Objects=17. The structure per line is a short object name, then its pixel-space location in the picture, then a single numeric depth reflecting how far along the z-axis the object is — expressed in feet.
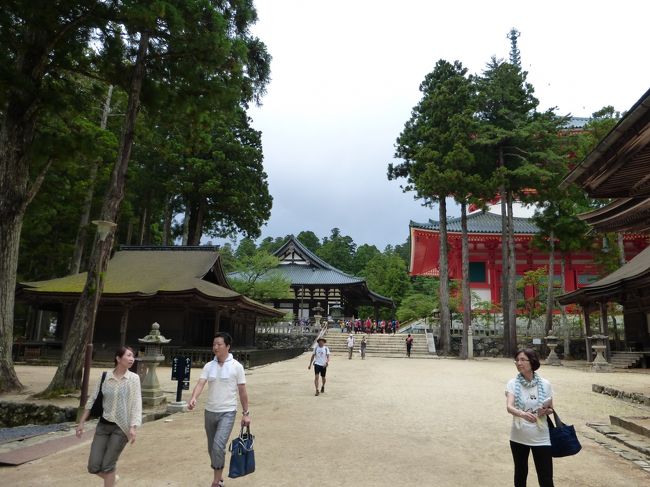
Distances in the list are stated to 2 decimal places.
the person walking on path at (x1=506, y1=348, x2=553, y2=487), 10.96
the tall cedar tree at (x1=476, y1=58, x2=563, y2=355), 77.05
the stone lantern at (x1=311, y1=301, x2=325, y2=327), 103.01
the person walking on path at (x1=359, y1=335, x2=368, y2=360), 73.87
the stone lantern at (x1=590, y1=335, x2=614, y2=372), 55.06
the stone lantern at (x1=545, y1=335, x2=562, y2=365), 67.65
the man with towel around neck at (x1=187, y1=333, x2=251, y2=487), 12.87
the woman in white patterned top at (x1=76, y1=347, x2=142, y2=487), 12.26
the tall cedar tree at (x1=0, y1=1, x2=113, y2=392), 31.12
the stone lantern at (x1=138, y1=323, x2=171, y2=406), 28.45
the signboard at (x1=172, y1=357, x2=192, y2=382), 28.68
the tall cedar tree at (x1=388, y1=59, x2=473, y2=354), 76.64
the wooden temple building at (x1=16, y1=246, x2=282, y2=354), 61.46
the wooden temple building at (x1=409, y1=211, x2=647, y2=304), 96.84
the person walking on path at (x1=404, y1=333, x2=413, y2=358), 78.71
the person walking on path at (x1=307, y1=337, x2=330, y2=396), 33.96
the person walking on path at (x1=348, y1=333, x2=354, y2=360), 74.15
